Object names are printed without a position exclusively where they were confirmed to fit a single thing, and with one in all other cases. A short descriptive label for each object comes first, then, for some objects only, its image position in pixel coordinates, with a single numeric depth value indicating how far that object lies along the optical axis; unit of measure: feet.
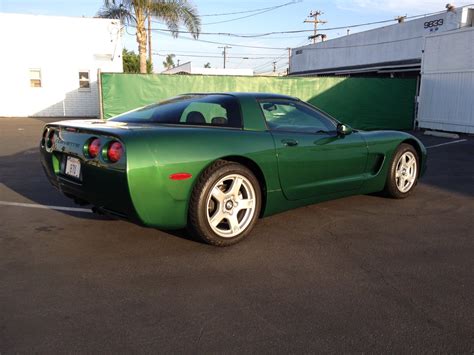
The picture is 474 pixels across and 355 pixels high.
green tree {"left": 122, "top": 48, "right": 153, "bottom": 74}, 115.65
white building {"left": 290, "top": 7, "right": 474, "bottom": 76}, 81.76
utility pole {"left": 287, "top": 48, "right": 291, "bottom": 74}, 143.25
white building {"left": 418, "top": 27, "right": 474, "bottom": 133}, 45.29
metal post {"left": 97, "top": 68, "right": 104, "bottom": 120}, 44.10
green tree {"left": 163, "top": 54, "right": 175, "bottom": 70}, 293.51
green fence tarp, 45.50
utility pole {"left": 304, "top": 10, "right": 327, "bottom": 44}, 172.44
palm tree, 69.80
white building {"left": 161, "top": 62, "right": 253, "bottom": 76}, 131.13
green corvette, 10.70
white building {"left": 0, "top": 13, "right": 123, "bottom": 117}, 71.82
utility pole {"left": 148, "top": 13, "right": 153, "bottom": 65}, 100.66
